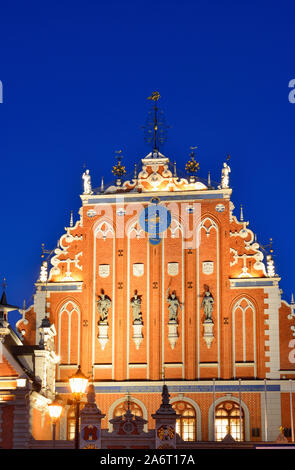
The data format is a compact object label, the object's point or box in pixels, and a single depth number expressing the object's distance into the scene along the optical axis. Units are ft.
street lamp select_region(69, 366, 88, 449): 91.29
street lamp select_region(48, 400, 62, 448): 105.91
